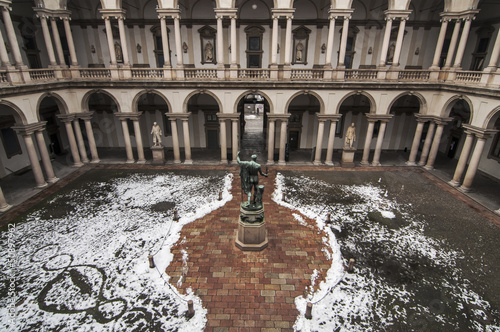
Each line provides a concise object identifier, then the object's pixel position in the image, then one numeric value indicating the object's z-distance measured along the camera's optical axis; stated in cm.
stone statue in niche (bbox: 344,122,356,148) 2125
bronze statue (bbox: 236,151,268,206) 1130
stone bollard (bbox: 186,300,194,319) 876
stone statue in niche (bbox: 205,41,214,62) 2302
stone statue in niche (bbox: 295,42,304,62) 2280
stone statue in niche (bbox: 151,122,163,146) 2164
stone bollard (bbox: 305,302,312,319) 870
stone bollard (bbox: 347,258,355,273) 1054
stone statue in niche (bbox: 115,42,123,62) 2312
